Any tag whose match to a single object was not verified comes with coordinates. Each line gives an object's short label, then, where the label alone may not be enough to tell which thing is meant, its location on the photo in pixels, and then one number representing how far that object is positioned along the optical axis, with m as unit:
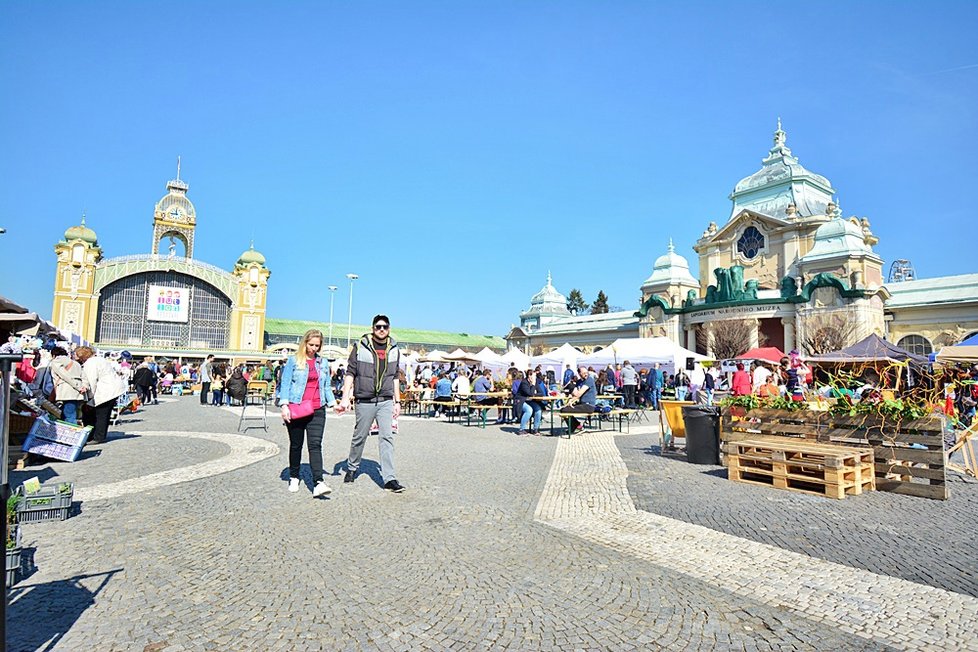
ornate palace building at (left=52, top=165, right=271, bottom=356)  65.69
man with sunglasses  6.79
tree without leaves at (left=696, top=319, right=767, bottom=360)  44.28
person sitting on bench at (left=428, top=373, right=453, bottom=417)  18.50
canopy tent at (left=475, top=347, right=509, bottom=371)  30.74
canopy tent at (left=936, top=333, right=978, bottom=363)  15.52
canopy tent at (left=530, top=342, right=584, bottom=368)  29.66
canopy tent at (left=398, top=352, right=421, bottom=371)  34.44
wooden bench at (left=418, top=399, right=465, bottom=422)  15.36
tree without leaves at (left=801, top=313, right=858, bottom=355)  39.31
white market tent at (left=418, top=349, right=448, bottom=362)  29.96
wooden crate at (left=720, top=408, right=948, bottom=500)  6.78
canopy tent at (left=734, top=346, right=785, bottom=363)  25.77
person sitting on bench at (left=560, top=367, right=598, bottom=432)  12.98
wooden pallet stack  6.65
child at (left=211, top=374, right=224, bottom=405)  22.10
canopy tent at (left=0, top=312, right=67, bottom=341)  8.29
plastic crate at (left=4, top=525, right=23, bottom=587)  3.57
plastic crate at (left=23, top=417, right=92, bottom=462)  7.57
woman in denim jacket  6.47
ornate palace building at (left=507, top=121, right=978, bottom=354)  40.72
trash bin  9.06
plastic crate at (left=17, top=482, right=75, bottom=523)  5.00
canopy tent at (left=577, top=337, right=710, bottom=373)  25.41
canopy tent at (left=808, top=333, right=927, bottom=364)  19.42
